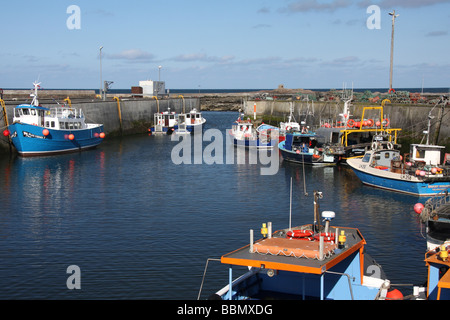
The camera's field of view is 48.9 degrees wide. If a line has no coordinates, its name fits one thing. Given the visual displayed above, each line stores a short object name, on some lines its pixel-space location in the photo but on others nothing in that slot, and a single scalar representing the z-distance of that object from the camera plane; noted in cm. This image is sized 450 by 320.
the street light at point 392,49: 5612
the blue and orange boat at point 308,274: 1234
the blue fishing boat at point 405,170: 3169
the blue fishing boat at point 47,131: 4978
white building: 9806
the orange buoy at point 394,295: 1424
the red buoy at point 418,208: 2485
